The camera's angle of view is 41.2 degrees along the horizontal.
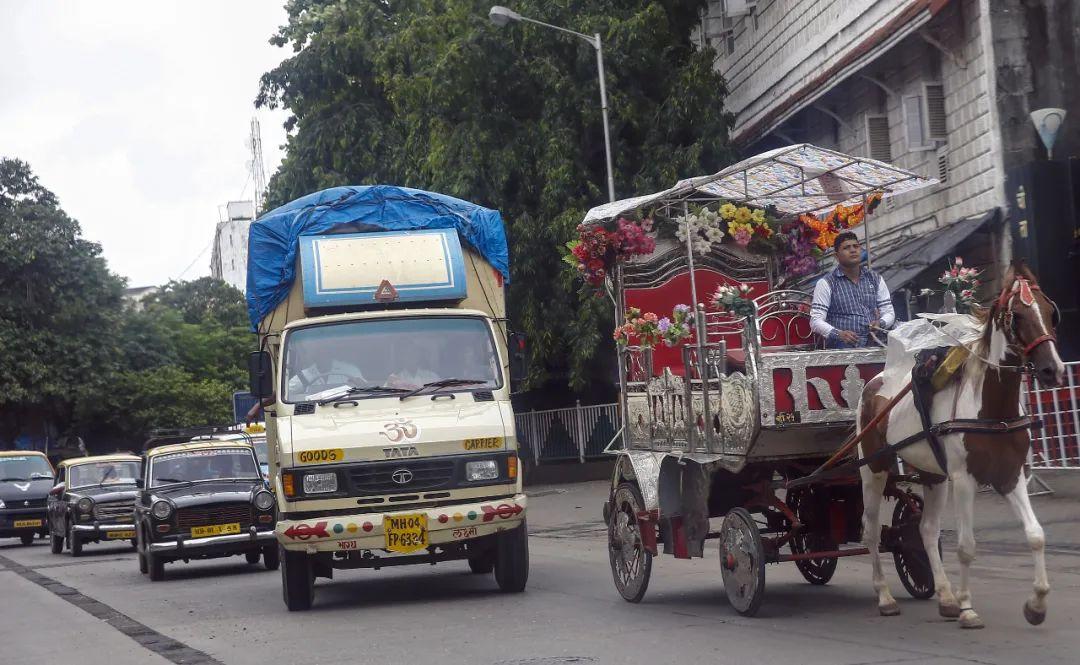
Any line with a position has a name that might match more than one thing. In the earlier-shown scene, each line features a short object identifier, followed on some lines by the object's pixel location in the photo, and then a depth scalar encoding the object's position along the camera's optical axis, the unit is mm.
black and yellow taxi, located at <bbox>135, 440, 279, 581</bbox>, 18000
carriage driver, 10570
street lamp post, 27484
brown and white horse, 7965
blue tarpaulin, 13867
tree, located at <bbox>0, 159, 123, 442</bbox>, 53969
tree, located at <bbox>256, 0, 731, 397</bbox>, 28953
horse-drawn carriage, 9719
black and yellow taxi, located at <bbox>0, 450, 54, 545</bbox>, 30484
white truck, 12289
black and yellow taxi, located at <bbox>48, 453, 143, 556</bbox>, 24359
